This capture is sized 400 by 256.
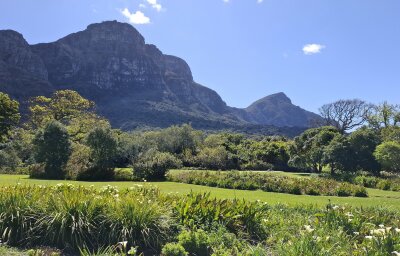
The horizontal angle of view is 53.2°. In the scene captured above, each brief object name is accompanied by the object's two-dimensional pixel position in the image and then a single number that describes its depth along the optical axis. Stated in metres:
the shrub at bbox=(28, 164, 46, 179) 26.16
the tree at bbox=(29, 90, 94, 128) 42.17
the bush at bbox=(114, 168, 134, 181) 26.08
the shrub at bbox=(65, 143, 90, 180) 25.98
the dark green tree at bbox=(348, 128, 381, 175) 37.09
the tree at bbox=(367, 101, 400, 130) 61.34
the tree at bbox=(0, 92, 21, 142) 35.72
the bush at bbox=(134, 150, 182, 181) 26.41
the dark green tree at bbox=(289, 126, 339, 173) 40.81
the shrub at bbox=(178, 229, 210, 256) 6.91
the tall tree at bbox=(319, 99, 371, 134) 75.38
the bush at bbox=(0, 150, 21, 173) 33.28
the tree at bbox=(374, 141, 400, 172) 33.94
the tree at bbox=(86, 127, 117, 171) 28.42
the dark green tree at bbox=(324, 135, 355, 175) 36.62
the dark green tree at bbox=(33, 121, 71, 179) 26.45
